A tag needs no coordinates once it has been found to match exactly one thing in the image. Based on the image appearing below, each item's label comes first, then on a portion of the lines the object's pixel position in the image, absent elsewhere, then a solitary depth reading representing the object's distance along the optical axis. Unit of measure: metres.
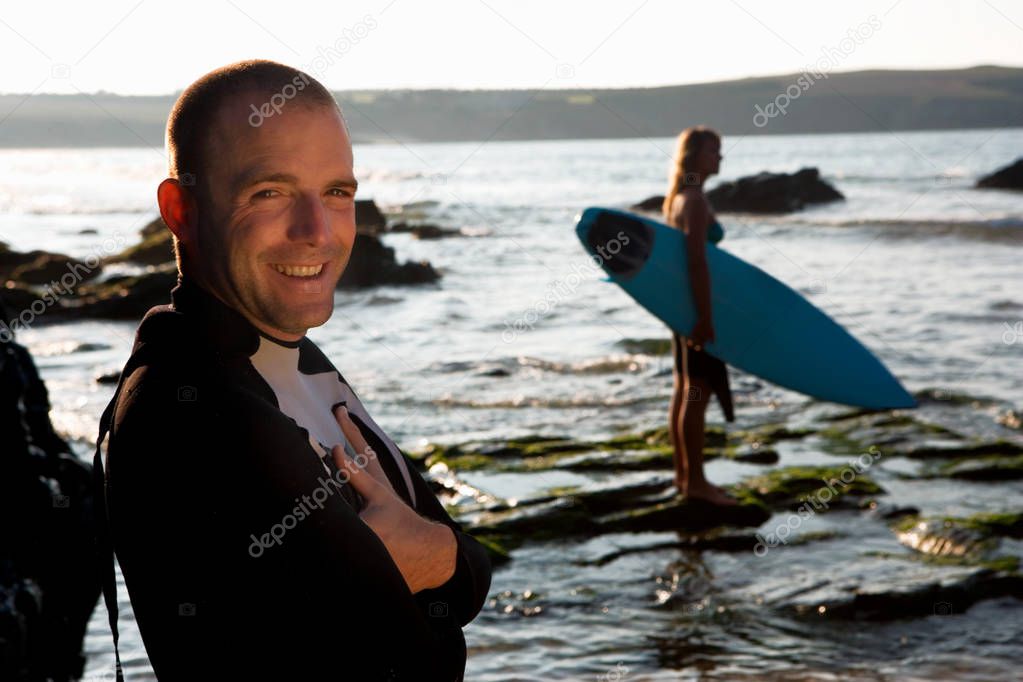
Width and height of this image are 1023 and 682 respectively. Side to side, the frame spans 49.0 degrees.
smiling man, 1.14
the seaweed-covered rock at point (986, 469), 7.34
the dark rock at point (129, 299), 15.25
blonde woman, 6.60
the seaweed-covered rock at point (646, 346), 12.18
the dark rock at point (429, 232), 28.55
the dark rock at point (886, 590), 5.17
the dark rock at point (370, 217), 27.62
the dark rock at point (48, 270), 18.14
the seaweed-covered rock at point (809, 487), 6.79
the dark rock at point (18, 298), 15.11
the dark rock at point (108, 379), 10.48
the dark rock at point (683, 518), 6.41
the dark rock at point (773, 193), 34.91
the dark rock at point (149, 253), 21.53
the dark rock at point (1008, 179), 38.03
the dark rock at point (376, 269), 18.58
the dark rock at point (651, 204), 35.41
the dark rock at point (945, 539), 5.89
